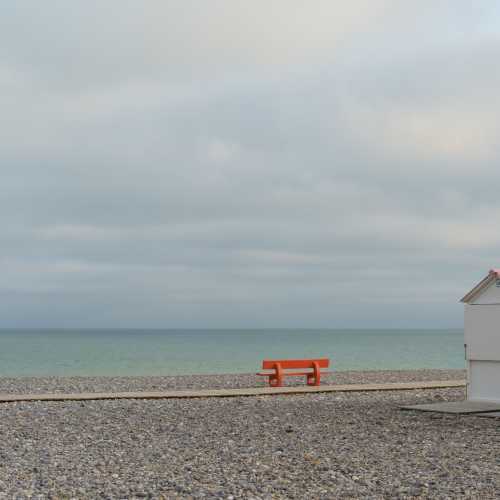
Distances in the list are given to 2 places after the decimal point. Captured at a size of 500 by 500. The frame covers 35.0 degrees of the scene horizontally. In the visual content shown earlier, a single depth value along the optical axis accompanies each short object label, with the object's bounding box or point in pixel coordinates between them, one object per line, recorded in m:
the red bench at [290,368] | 19.66
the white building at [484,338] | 14.42
